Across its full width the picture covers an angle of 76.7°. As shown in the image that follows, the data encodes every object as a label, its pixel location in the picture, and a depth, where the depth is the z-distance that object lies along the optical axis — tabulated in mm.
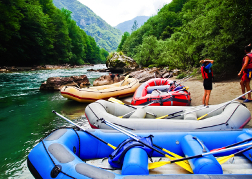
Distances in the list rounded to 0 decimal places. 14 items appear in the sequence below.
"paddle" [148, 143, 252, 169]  1767
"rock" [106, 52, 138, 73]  22094
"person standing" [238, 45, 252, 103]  4535
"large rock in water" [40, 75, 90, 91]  9508
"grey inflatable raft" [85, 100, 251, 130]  3068
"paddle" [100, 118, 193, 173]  1909
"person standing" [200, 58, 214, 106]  4684
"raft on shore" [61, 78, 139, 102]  6633
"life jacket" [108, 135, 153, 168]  1988
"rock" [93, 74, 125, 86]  11000
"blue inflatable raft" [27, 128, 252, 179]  1640
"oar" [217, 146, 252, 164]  1926
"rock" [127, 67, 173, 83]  12035
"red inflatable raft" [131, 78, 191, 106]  5250
